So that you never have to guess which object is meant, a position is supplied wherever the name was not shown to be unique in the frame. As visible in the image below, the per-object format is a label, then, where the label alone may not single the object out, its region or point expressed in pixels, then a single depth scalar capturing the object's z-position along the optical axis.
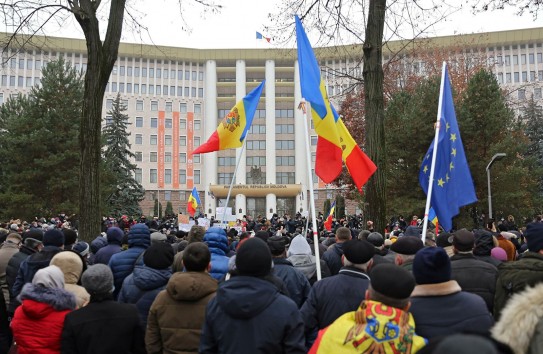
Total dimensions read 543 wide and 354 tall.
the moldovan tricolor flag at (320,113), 6.48
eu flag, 7.32
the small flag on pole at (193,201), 26.06
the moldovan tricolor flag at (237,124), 10.34
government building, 66.25
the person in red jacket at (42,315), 3.58
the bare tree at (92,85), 9.15
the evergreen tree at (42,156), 29.31
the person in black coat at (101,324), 3.44
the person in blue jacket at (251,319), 2.88
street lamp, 20.11
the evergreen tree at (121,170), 39.84
